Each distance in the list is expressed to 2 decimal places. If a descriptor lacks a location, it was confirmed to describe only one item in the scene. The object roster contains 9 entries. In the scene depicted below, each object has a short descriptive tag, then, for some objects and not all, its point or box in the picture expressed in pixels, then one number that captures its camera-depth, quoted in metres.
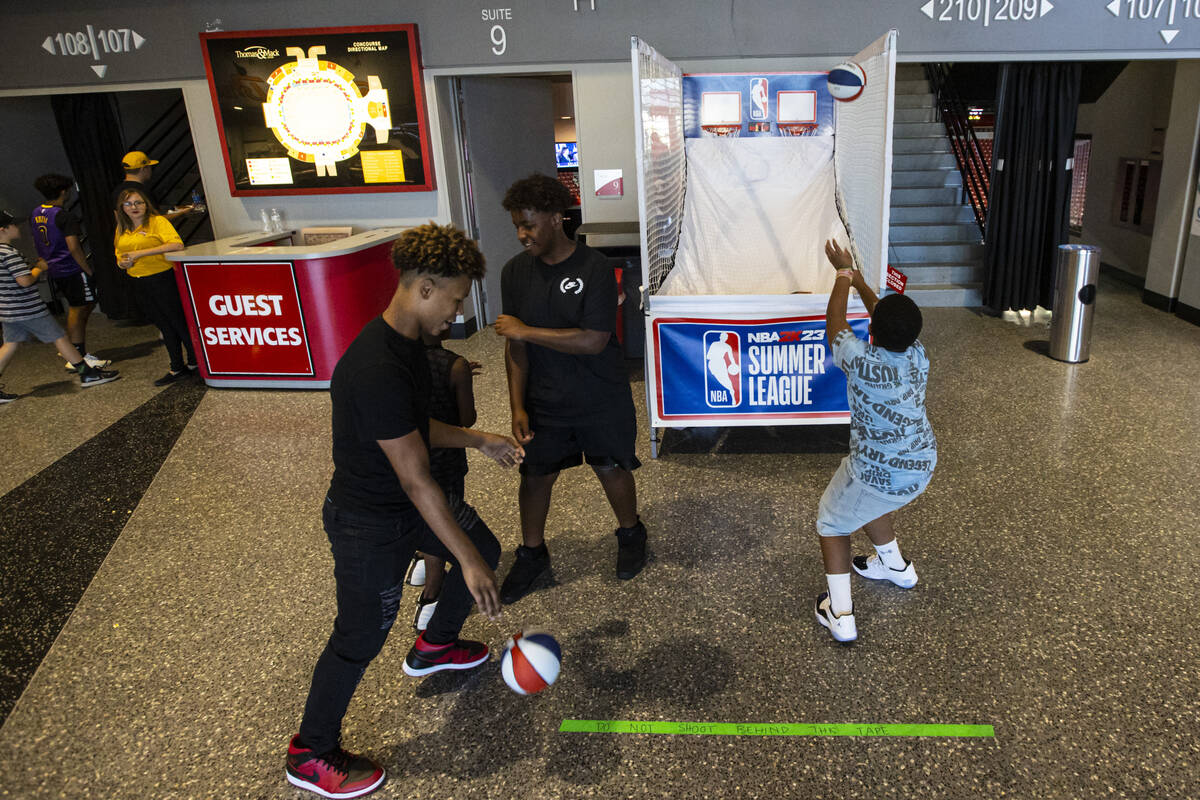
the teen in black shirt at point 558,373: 2.60
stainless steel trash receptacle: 5.24
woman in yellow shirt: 5.44
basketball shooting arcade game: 3.80
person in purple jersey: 5.82
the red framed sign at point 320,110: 6.08
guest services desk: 5.35
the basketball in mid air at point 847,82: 3.80
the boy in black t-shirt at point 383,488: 1.75
